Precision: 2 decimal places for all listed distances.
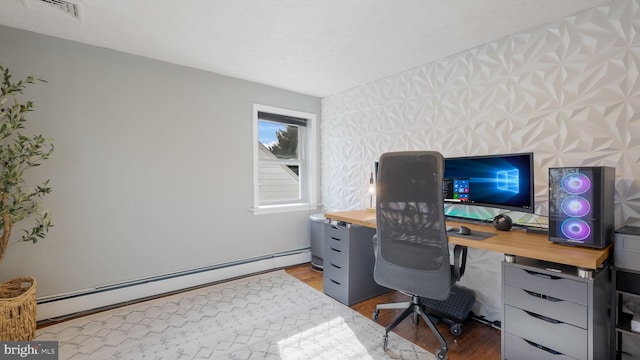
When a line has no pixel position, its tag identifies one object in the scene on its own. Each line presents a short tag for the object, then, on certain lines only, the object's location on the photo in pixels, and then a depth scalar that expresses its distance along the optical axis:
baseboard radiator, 2.38
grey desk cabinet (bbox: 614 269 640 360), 1.50
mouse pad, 1.84
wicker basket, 1.81
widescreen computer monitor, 1.97
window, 3.64
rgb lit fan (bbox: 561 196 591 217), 1.57
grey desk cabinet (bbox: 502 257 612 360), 1.38
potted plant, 1.88
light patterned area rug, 1.92
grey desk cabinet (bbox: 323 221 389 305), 2.62
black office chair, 1.71
